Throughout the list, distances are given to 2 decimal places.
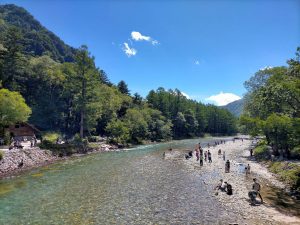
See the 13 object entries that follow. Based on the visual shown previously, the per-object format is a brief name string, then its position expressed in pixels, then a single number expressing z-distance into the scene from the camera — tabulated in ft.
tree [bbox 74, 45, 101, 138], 224.74
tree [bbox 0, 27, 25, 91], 268.82
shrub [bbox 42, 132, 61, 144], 196.08
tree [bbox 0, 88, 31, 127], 172.55
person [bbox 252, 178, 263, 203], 87.56
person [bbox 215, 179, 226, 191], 96.67
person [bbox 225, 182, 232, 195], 91.10
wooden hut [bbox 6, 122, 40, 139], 215.92
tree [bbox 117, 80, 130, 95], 460.96
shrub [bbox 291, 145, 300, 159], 150.27
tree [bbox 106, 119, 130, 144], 265.75
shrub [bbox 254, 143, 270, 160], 181.04
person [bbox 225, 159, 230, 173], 133.69
